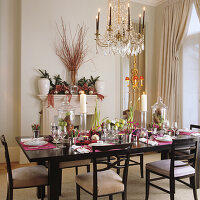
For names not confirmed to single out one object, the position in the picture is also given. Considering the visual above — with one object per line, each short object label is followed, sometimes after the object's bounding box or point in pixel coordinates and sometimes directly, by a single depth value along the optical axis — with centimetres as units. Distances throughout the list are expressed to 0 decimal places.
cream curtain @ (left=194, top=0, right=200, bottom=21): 458
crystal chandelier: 298
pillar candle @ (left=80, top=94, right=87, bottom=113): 288
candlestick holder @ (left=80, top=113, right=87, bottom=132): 291
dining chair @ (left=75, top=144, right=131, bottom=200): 219
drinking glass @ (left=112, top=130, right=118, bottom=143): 286
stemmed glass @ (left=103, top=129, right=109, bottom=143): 290
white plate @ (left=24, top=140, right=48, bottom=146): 258
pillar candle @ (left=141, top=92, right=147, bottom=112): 313
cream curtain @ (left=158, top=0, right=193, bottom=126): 501
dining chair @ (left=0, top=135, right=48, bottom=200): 231
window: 484
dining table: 219
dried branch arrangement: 473
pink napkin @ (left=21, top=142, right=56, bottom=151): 246
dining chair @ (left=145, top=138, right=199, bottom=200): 260
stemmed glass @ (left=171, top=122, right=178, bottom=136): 337
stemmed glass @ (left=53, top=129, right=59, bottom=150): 265
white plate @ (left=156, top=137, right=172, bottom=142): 294
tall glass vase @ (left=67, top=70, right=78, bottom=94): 461
